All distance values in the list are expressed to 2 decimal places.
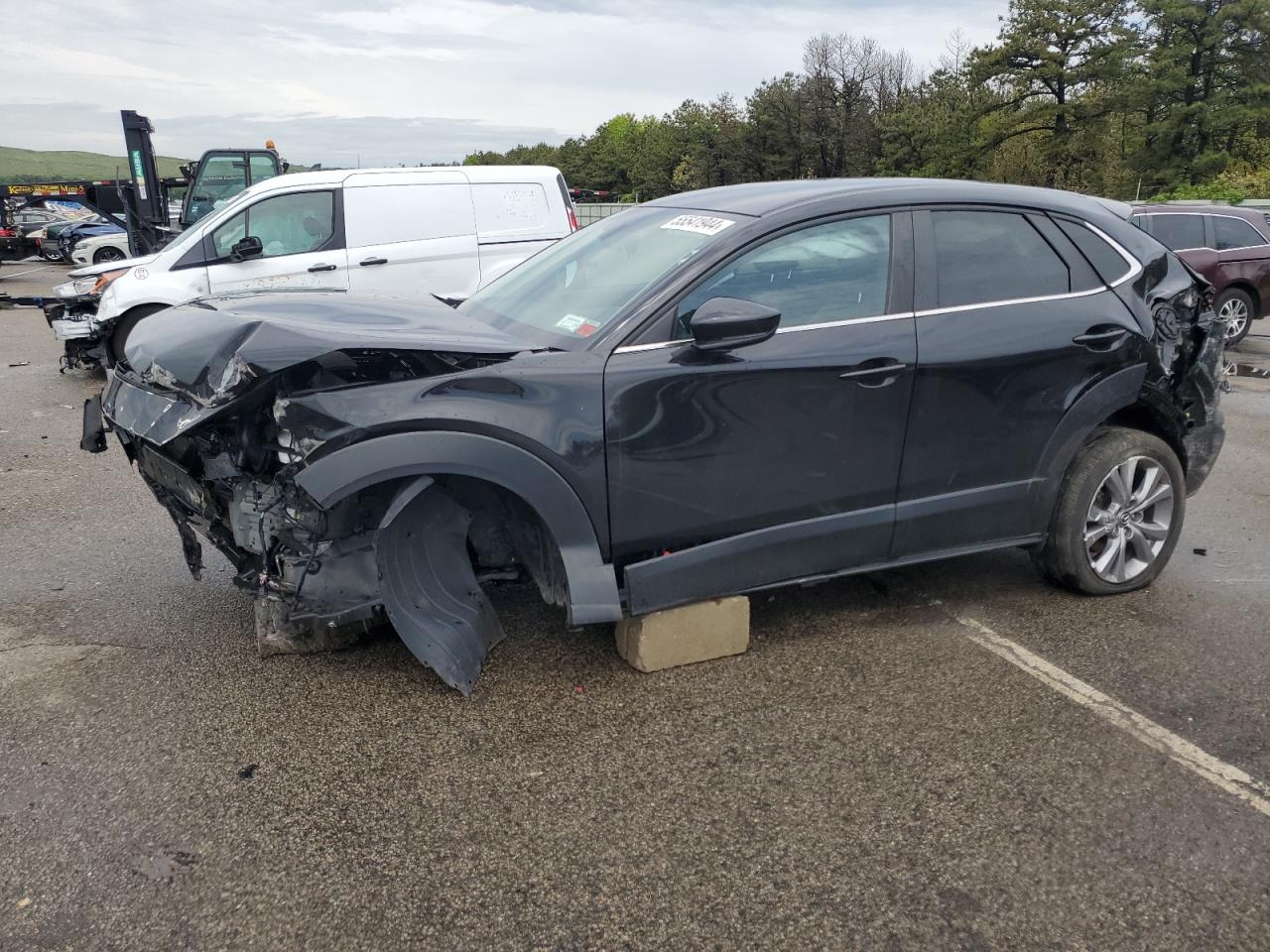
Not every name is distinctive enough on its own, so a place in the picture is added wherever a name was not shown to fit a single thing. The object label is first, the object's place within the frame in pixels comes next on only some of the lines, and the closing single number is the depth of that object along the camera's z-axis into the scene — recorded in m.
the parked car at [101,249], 22.67
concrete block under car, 3.63
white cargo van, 9.17
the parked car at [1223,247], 12.14
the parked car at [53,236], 24.92
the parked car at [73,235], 25.97
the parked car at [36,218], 28.27
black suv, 3.16
